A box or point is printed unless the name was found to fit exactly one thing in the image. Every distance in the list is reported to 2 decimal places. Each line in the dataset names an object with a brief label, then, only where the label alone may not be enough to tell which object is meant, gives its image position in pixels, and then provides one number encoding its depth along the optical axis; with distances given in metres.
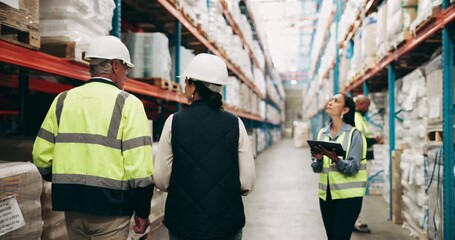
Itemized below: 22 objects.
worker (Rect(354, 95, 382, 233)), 4.86
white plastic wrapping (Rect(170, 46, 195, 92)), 5.71
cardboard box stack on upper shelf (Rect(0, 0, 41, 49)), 2.18
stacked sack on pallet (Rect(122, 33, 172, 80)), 4.68
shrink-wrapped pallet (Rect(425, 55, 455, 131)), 3.92
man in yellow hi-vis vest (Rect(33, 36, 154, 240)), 2.07
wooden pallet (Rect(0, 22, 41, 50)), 2.36
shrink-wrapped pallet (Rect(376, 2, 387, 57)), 5.59
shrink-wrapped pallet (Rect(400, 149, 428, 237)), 4.31
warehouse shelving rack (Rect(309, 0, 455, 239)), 3.46
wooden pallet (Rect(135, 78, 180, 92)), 4.69
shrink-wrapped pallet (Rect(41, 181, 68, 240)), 2.68
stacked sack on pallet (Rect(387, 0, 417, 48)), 4.56
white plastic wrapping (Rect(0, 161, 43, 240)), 2.09
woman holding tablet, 3.15
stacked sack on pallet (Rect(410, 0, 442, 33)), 3.60
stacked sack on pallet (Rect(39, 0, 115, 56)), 2.93
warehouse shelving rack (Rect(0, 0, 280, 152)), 2.50
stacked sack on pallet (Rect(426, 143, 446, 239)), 3.73
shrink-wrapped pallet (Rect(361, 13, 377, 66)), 6.43
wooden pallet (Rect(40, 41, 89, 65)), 2.91
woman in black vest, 2.05
